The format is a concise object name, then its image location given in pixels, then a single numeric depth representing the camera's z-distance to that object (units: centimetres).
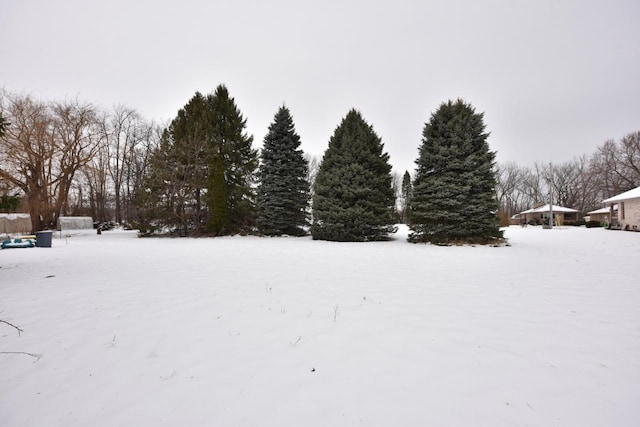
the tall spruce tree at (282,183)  1705
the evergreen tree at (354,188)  1380
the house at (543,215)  3640
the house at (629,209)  2036
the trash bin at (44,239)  1166
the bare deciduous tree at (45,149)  1744
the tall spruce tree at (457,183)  1180
